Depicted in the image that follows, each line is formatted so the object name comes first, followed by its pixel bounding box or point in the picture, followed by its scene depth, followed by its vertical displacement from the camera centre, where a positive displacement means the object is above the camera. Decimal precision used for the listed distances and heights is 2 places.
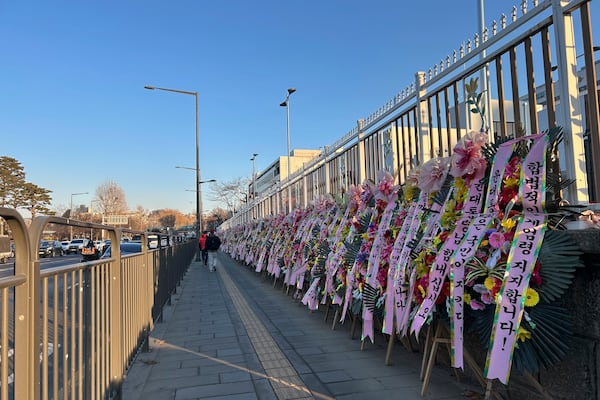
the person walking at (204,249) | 17.11 -0.91
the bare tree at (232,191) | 49.25 +4.28
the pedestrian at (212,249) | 15.72 -0.84
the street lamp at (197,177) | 28.48 +3.56
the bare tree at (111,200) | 67.88 +5.32
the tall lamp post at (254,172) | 37.88 +5.00
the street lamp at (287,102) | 23.04 +7.35
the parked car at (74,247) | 39.75 -1.49
